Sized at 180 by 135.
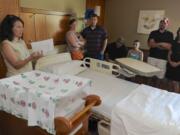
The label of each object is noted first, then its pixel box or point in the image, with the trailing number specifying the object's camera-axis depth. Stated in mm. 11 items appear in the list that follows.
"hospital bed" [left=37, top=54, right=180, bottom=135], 1337
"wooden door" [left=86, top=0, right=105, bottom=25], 3773
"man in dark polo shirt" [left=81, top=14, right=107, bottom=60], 3100
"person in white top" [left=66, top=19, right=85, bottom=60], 2857
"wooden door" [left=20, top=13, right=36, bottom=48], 2372
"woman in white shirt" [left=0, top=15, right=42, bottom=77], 1789
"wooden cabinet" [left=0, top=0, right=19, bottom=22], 1976
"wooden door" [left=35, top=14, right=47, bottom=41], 2552
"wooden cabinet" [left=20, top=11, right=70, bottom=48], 2421
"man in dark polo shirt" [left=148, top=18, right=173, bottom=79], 2884
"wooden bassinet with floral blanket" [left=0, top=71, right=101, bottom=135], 1096
